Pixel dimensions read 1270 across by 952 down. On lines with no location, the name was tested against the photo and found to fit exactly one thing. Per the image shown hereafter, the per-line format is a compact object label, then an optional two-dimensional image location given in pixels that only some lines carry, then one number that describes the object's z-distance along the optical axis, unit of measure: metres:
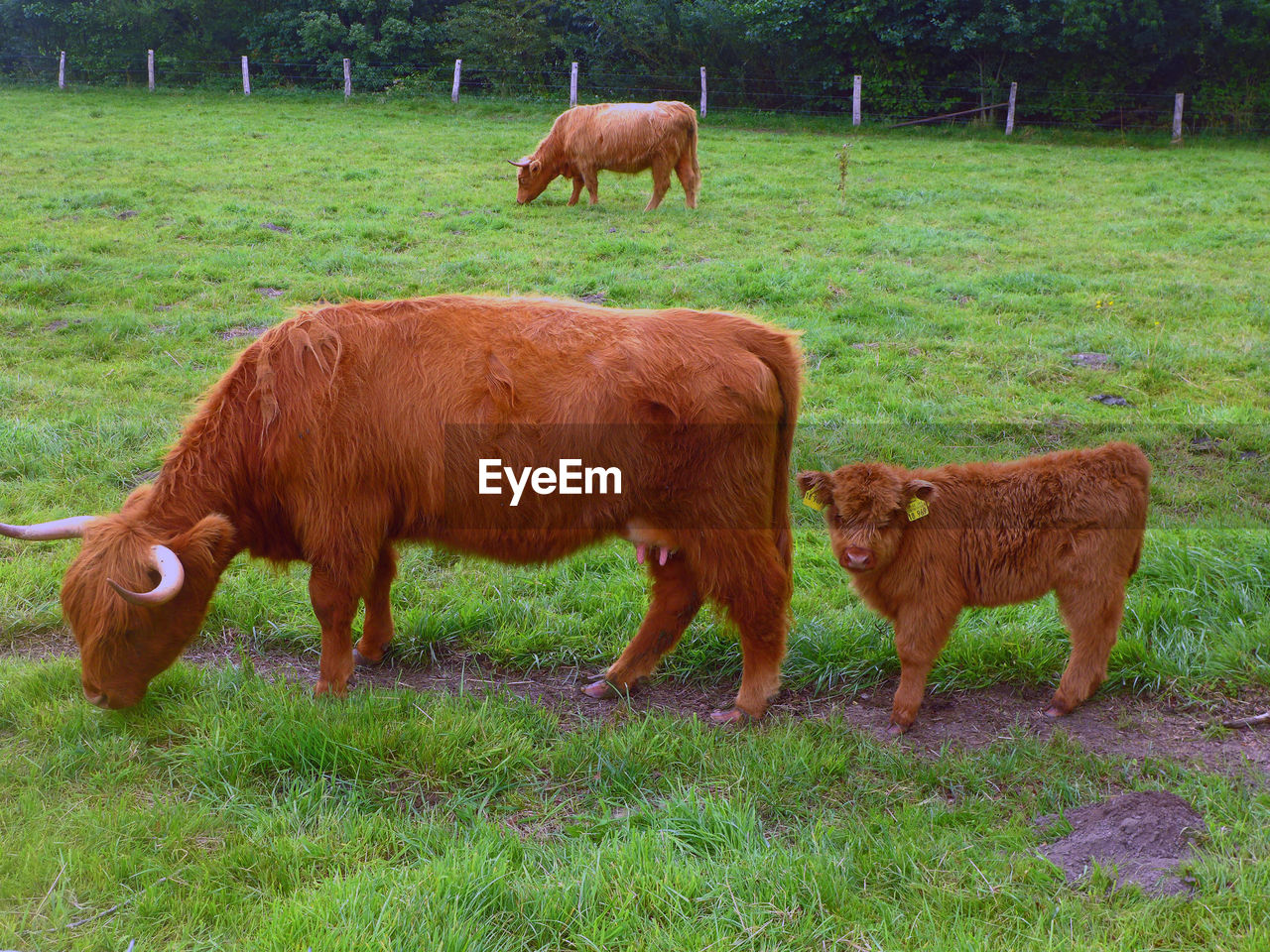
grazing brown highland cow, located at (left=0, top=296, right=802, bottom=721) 4.09
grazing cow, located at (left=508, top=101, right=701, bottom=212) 15.70
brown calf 4.11
